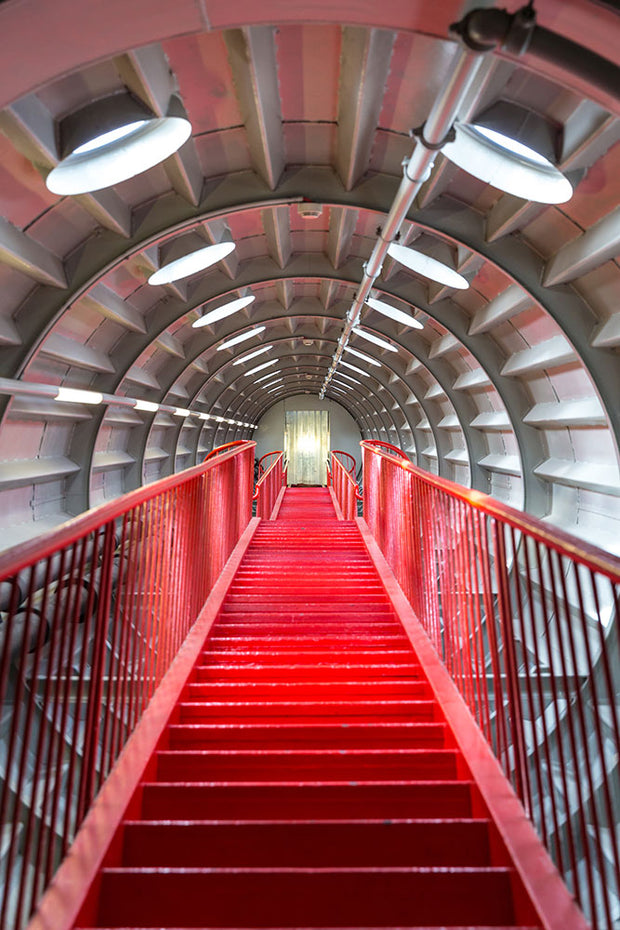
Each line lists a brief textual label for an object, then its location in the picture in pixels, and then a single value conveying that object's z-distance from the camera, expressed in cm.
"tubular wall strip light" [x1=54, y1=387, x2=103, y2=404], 603
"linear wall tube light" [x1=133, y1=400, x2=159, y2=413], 858
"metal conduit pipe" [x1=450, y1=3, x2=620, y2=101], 245
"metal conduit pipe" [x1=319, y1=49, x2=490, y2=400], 289
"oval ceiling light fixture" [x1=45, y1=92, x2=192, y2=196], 416
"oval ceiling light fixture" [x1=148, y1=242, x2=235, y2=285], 626
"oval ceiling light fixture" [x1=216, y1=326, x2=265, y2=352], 1109
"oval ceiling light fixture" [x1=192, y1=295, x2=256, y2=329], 812
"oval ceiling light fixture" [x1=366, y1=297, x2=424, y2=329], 848
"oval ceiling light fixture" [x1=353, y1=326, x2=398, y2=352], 1121
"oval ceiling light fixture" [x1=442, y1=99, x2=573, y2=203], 429
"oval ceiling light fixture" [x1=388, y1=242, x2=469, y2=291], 634
